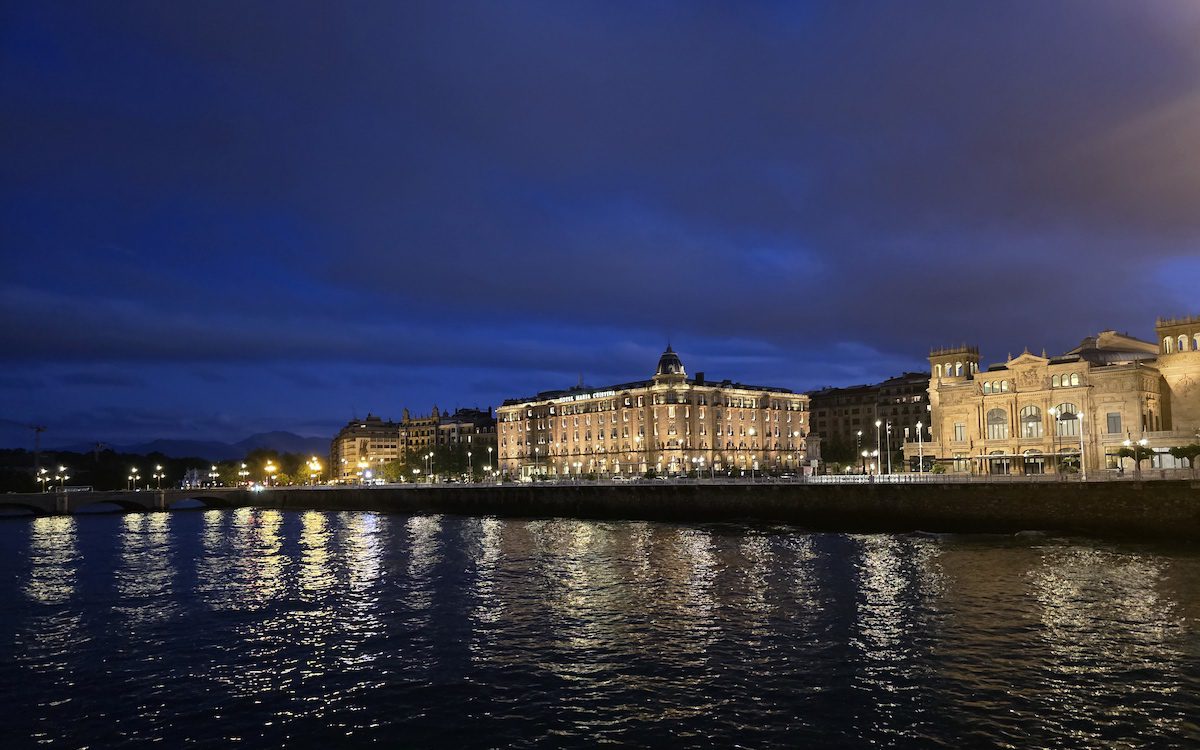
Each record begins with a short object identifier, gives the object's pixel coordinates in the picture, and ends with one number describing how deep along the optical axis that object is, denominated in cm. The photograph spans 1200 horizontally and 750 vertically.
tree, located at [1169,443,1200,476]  8194
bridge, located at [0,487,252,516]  16012
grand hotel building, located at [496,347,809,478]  19762
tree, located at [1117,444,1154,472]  8250
